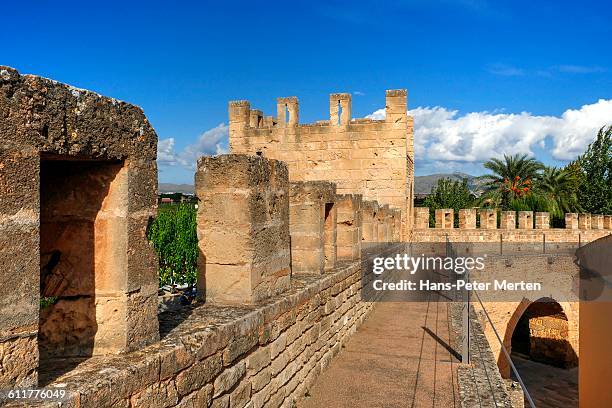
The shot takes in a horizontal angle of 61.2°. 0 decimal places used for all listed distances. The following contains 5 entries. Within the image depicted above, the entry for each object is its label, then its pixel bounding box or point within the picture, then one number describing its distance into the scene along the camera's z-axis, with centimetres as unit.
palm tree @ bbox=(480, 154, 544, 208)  2928
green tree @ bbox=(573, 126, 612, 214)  3011
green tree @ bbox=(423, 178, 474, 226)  3034
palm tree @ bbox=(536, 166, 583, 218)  3038
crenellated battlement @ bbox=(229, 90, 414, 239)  1434
